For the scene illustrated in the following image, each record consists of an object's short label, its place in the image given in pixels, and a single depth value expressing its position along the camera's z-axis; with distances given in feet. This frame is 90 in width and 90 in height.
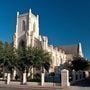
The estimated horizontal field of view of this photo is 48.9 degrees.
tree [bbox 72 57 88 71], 81.75
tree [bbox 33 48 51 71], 65.22
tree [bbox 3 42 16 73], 64.01
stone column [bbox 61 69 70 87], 45.47
